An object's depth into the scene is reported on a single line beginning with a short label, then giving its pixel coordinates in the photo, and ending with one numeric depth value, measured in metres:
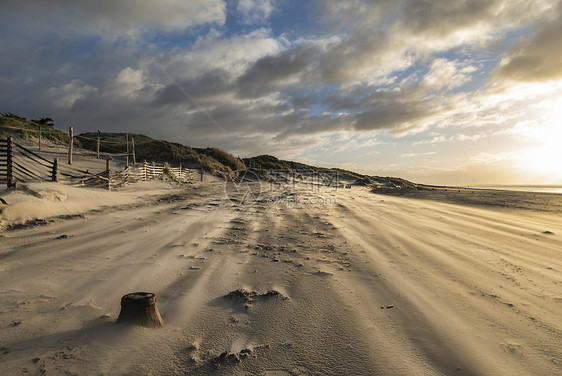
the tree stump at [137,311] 2.73
